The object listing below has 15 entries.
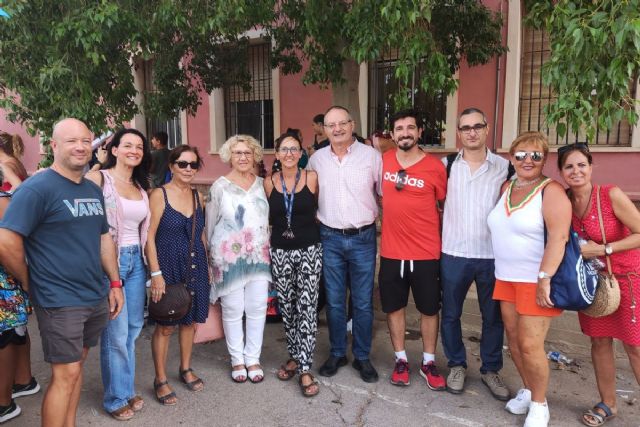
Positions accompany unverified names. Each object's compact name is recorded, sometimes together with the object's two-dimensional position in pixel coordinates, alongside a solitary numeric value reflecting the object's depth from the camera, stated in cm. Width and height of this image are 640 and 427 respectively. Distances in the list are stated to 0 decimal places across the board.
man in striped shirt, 318
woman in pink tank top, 296
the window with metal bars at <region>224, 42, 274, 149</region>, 1025
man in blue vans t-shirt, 228
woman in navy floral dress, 316
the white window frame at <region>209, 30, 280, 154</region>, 1080
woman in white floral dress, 342
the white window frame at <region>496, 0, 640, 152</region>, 729
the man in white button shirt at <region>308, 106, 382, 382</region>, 349
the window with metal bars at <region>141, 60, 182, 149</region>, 1180
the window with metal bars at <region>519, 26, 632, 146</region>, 731
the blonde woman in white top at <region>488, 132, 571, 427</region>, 267
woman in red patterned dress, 271
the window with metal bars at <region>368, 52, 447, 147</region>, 827
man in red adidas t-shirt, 332
